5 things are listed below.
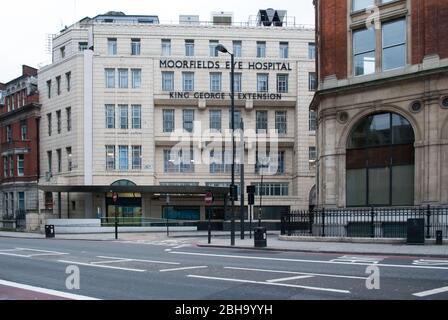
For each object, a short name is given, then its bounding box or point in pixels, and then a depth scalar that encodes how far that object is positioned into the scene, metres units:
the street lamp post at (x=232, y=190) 24.58
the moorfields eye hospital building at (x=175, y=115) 51.66
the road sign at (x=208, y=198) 27.16
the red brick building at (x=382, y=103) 24.78
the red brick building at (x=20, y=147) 56.94
